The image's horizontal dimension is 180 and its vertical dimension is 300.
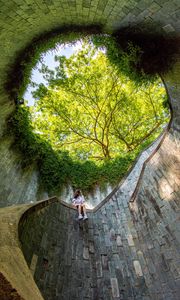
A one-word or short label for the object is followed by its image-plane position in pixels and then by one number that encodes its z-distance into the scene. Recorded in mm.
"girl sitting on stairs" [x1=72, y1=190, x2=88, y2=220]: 4366
